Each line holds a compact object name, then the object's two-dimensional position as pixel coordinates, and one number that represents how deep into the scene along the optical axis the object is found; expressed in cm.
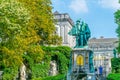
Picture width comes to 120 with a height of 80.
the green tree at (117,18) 4144
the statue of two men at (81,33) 3356
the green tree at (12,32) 2995
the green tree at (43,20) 4447
